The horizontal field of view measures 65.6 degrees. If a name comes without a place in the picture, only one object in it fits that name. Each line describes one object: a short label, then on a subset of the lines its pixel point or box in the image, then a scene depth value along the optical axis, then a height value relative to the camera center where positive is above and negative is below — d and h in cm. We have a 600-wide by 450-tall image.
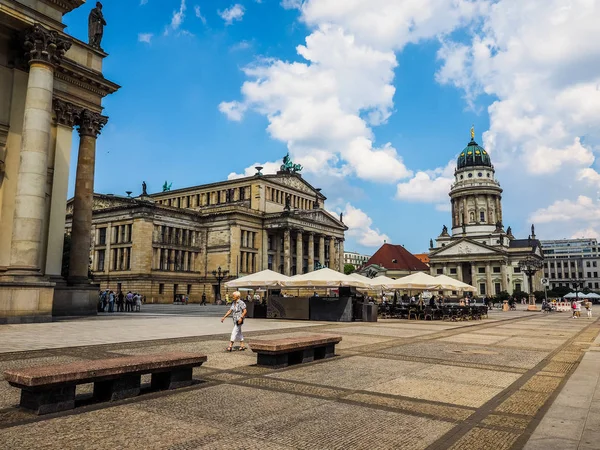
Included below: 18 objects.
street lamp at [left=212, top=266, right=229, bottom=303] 6709 +300
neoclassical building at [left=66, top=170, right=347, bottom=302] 6419 +940
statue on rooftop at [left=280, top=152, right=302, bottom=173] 8881 +2532
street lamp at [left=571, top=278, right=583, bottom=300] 15332 +479
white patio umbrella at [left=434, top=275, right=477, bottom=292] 3057 +82
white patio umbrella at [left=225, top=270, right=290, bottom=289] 2762 +97
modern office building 15818 +1064
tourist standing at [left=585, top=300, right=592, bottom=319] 3825 -80
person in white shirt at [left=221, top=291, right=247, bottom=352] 1220 -48
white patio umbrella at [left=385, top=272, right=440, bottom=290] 3030 +92
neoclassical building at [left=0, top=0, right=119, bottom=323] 1917 +715
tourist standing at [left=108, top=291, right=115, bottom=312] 3647 -39
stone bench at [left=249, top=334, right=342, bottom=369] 959 -114
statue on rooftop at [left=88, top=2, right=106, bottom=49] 2731 +1594
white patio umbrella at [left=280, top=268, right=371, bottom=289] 2598 +92
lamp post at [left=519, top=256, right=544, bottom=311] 5665 +293
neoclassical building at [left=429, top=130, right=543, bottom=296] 10606 +1374
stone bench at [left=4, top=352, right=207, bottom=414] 591 -111
